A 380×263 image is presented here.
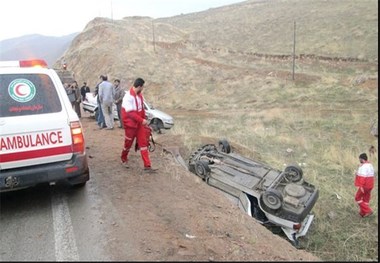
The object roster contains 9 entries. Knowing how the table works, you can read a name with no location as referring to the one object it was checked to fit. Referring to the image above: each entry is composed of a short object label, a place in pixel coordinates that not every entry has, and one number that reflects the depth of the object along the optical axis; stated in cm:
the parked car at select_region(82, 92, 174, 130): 1512
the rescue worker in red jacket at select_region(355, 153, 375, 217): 912
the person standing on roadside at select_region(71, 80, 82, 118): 1466
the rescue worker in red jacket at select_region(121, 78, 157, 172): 693
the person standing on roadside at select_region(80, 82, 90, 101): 1761
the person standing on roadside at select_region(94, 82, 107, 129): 1242
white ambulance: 501
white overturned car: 789
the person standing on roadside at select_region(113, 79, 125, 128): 1210
